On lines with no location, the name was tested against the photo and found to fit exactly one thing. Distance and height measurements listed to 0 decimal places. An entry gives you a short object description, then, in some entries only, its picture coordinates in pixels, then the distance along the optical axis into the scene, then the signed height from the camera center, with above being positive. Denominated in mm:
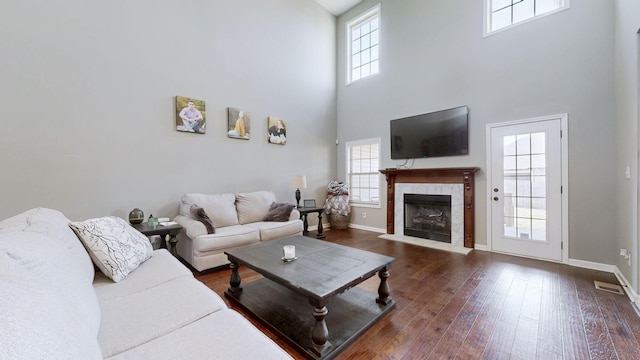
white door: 3322 -133
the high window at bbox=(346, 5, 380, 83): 5434 +3049
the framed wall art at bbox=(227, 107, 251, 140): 4141 +954
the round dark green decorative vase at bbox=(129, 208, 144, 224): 3006 -442
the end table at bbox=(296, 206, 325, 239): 4581 -760
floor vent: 2455 -1106
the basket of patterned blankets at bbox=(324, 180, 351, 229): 5361 -553
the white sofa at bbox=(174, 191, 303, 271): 2988 -663
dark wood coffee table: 1635 -1023
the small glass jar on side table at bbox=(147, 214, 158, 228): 2982 -513
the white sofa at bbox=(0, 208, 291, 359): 554 -503
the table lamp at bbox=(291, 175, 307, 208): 4652 -29
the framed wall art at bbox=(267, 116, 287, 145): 4652 +929
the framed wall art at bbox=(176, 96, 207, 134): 3593 +958
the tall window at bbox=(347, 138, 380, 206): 5355 +185
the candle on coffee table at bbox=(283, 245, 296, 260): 2117 -623
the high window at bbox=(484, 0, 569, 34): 3439 +2469
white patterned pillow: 1664 -464
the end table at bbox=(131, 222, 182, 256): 2828 -590
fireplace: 3990 -208
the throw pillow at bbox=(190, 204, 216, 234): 3096 -475
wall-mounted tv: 4105 +794
